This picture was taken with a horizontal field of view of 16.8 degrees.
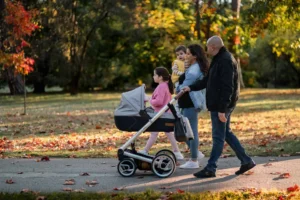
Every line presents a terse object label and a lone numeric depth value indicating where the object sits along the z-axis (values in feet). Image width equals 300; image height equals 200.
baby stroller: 48.67
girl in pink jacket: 55.16
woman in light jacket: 52.41
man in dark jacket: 46.67
